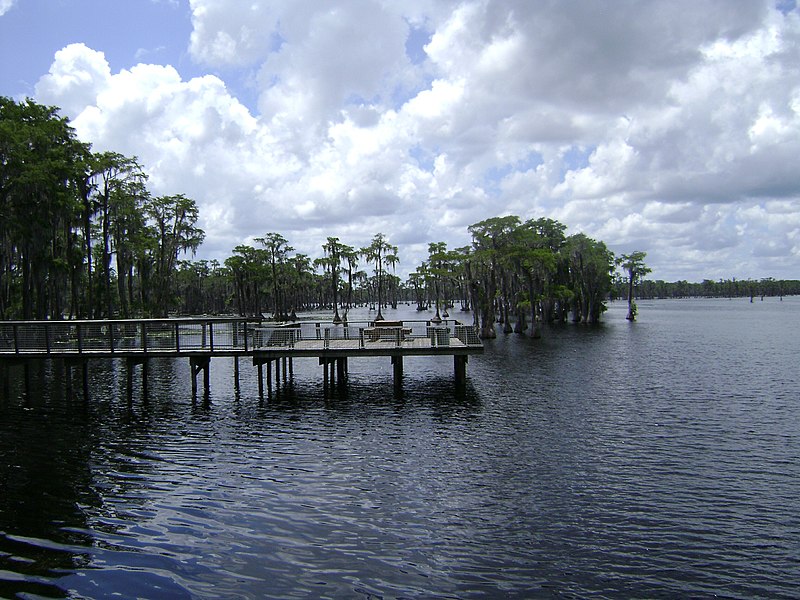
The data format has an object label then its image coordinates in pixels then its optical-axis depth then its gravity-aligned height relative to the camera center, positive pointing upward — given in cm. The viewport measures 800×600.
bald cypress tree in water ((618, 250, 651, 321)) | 9622 +531
